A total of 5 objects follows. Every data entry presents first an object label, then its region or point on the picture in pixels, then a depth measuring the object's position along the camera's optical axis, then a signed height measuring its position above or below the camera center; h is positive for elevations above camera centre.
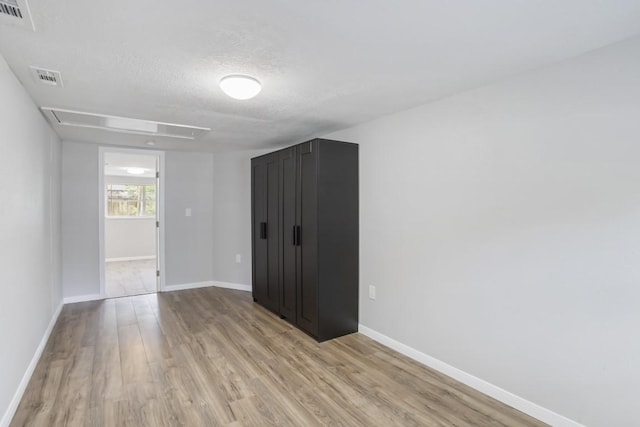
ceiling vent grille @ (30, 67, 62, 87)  2.12 +0.94
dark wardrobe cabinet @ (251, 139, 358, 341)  3.25 -0.24
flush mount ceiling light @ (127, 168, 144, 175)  7.29 +0.97
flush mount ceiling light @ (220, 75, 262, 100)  2.15 +0.86
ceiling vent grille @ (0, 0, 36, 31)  1.41 +0.92
